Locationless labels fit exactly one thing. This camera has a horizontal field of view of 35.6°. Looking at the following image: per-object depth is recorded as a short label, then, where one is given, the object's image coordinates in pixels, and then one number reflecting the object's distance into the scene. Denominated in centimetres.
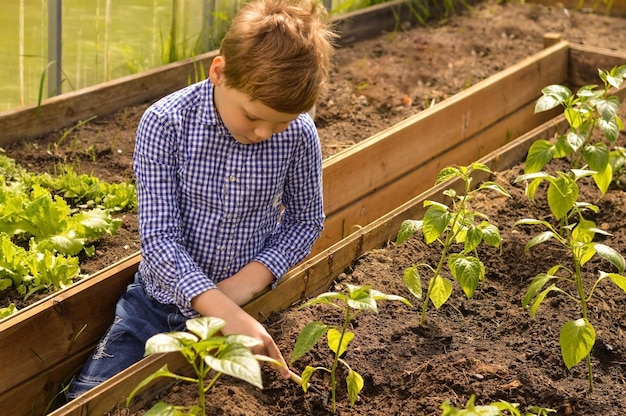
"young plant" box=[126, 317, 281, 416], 192
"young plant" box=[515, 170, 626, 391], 264
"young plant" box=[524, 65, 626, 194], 351
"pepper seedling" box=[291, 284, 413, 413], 241
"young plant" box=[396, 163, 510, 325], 294
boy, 255
